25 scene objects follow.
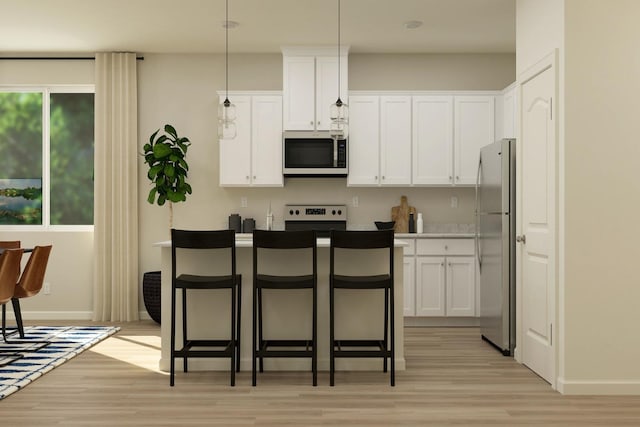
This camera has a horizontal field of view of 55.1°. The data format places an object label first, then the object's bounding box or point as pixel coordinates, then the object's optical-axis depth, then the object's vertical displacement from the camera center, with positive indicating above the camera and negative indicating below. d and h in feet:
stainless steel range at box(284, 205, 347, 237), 22.54 -0.22
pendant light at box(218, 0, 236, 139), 15.40 +2.28
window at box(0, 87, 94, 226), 23.32 +2.04
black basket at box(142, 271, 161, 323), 20.99 -2.86
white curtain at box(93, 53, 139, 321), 22.38 +0.79
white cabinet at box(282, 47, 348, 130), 21.65 +4.30
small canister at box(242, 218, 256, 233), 22.25 -0.52
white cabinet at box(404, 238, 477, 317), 21.16 -2.34
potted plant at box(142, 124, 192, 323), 21.04 +1.13
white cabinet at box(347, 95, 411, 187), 21.98 +2.51
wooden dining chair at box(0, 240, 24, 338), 18.36 -1.11
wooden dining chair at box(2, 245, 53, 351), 17.71 -2.00
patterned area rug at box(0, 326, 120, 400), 14.12 -3.89
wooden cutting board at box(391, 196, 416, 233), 22.65 -0.11
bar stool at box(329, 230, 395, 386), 13.66 -1.55
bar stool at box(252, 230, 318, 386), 13.70 -1.54
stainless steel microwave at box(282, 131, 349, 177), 21.70 +1.95
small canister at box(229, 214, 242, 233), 22.29 -0.44
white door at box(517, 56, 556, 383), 13.71 -0.24
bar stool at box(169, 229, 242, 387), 13.65 -1.55
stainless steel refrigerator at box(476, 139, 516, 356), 16.52 -0.92
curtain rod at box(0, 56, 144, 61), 22.90 +5.70
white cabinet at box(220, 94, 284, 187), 21.84 +2.27
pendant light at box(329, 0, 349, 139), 15.30 +2.36
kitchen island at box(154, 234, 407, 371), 14.96 -2.37
